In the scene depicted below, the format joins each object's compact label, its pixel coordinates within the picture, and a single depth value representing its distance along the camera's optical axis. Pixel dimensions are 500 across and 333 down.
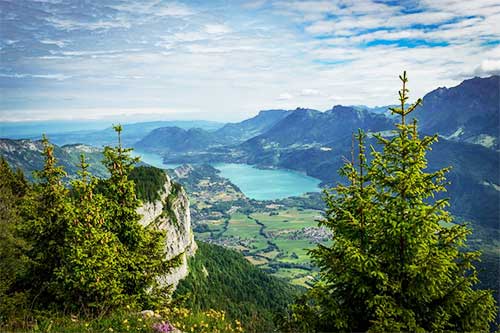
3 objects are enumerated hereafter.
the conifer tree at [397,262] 10.62
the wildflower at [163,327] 10.32
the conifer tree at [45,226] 14.98
